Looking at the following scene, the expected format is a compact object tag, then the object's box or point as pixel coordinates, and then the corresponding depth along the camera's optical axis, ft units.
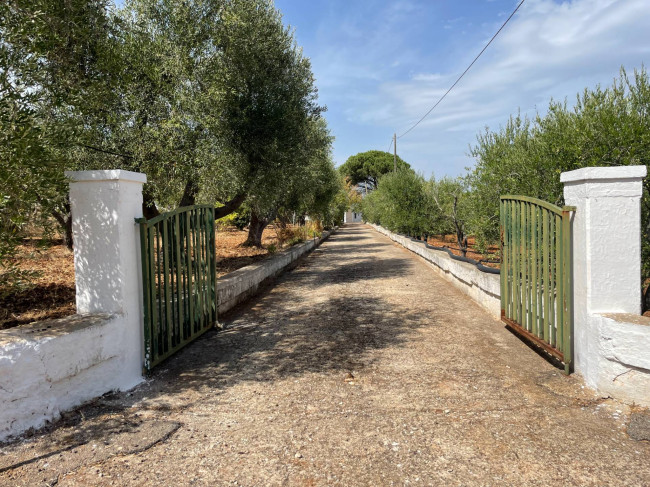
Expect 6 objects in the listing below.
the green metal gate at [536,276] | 13.14
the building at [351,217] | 281.56
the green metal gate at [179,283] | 13.51
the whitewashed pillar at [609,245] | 11.89
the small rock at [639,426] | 9.49
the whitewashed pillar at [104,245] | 12.39
